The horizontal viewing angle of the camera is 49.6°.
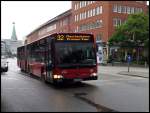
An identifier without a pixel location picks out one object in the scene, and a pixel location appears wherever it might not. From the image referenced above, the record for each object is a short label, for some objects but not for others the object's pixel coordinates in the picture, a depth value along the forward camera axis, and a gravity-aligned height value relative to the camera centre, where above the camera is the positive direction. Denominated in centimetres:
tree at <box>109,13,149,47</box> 2520 +365
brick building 3230 +835
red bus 743 -11
